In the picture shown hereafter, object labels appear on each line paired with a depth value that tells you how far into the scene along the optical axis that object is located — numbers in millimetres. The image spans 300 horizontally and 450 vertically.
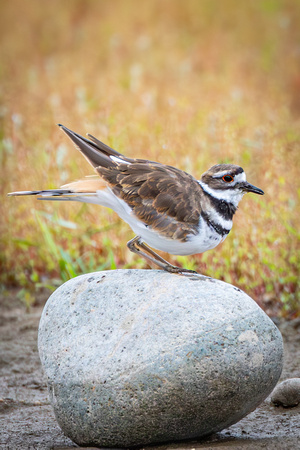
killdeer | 7488
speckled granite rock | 6785
